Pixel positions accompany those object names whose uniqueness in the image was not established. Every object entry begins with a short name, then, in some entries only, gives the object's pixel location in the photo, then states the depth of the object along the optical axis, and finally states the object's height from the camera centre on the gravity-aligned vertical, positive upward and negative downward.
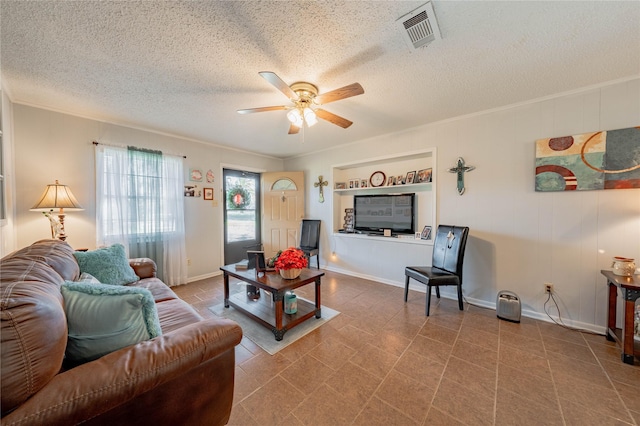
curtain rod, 2.84 +0.81
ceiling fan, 1.76 +0.91
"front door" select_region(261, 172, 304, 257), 4.61 +0.00
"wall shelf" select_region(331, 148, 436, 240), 3.32 +0.36
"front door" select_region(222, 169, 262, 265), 4.36 -0.11
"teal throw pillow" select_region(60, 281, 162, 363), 0.94 -0.49
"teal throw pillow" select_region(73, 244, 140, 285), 1.99 -0.53
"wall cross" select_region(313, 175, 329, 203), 4.35 +0.46
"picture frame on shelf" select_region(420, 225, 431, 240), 3.22 -0.35
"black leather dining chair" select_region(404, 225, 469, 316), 2.52 -0.64
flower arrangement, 2.23 -0.52
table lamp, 2.31 +0.03
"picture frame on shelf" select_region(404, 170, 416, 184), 3.41 +0.48
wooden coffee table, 2.06 -1.06
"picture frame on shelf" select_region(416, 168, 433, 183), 3.24 +0.48
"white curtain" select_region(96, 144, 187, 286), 2.94 +0.02
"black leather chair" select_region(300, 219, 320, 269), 4.21 -0.57
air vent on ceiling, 1.35 +1.16
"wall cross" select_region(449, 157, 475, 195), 2.88 +0.49
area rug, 2.01 -1.19
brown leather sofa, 0.69 -0.61
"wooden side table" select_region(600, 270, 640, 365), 1.71 -0.75
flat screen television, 3.48 -0.07
